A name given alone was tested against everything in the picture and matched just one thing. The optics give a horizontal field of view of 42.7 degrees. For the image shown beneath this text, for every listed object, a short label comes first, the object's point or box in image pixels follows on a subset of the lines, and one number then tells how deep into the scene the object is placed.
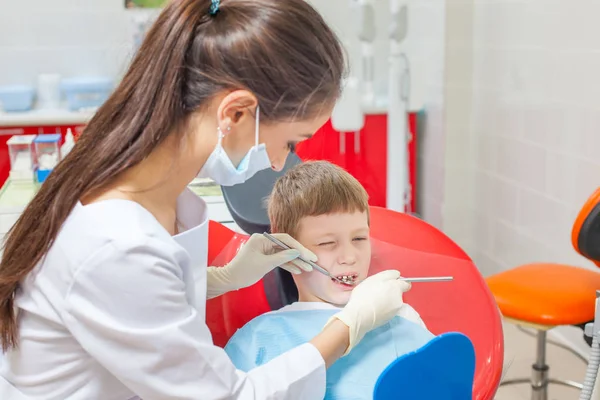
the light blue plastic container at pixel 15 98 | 3.81
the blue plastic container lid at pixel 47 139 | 2.66
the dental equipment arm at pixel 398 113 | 3.58
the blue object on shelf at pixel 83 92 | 3.86
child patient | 1.47
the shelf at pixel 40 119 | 3.69
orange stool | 1.98
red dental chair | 1.50
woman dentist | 1.07
